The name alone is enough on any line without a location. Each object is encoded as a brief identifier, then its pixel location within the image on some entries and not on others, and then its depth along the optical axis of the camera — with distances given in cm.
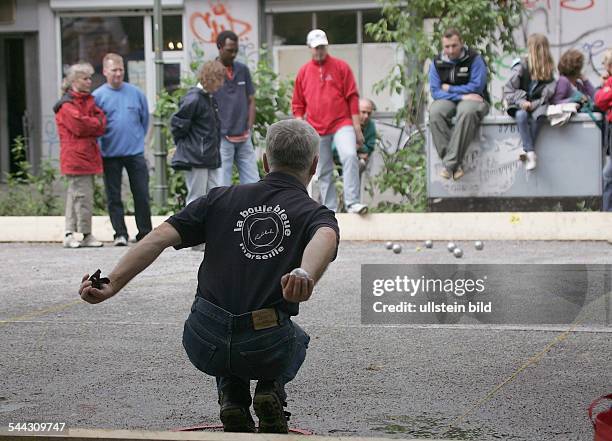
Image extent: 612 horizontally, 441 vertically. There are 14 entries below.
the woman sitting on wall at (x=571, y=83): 1348
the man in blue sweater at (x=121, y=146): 1259
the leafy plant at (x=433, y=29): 1449
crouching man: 448
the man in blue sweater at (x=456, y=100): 1332
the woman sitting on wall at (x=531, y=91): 1330
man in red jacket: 1296
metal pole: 1413
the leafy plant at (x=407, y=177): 1408
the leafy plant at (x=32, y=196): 1460
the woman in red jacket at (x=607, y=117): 1296
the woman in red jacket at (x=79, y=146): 1229
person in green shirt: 1432
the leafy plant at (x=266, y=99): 1449
